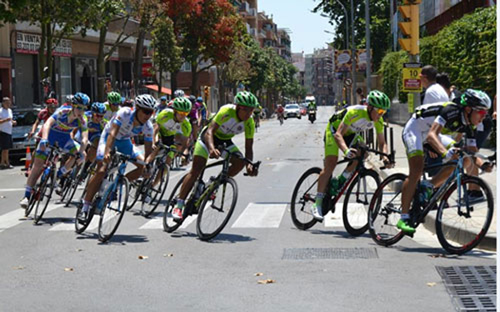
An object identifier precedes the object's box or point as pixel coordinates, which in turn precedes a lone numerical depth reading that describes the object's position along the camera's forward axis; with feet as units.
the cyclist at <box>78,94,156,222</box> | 36.76
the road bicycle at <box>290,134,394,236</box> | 36.04
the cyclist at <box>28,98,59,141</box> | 67.82
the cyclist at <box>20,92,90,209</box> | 43.29
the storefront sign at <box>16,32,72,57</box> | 144.66
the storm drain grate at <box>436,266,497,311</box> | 23.16
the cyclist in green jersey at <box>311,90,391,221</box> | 35.96
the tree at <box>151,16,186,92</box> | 206.69
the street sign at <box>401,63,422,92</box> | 59.62
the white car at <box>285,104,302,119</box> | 328.49
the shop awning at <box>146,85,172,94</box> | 225.43
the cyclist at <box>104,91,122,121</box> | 51.19
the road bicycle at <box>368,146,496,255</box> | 30.12
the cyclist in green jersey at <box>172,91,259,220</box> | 36.09
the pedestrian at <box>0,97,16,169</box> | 81.71
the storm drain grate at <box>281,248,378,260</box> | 31.07
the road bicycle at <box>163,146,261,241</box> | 35.29
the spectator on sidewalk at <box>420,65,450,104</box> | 43.52
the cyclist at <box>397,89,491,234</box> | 29.86
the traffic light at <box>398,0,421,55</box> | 55.06
